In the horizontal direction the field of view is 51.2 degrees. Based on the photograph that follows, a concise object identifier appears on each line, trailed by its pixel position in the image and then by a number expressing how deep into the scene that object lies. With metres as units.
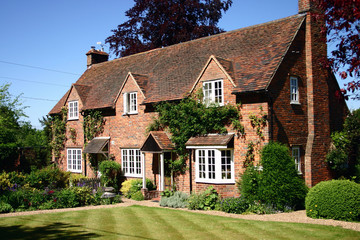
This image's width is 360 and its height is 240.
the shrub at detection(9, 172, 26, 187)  22.39
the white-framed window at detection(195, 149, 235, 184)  19.48
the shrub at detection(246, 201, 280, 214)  17.23
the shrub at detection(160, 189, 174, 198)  21.14
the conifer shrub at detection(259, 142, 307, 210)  17.27
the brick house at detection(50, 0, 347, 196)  19.09
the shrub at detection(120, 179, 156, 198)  23.31
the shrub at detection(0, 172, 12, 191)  21.36
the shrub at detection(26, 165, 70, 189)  22.80
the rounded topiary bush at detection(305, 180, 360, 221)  15.15
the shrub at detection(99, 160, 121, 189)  25.11
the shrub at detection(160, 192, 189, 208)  19.64
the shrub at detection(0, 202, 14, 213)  18.08
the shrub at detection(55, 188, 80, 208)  19.59
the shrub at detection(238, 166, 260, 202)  17.89
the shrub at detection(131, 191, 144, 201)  22.40
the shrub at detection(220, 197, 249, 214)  17.48
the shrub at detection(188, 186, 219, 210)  18.70
